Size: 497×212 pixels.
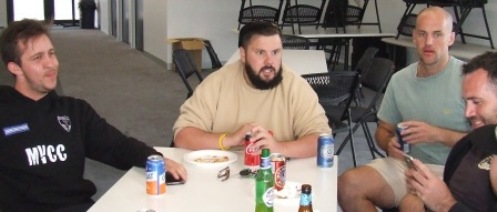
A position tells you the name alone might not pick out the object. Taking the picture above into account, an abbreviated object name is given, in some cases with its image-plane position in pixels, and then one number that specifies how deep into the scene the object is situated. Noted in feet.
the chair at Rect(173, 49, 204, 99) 13.88
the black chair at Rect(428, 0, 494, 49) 21.02
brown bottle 5.21
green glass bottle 5.48
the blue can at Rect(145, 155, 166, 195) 6.05
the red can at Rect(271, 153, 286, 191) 6.16
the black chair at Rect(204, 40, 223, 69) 17.39
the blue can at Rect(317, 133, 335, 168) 7.16
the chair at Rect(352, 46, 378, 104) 14.48
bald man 8.41
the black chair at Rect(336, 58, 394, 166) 12.99
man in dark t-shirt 5.83
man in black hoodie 7.04
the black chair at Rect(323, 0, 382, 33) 26.94
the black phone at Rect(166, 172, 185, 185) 6.53
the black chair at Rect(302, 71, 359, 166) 12.31
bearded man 8.61
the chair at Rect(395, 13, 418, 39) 24.02
